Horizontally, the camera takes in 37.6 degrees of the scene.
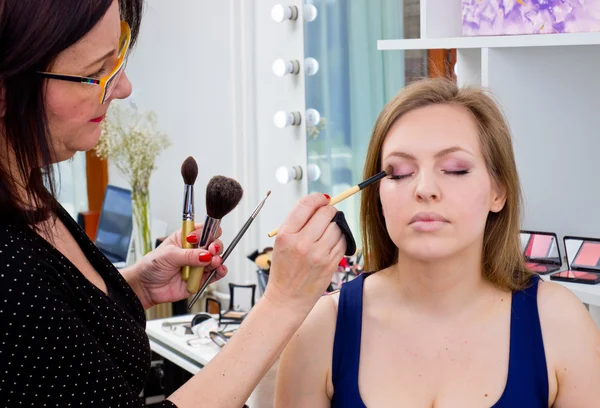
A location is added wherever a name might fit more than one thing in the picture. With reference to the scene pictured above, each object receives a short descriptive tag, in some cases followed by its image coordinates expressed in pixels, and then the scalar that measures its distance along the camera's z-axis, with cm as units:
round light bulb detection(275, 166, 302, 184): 260
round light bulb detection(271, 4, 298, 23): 254
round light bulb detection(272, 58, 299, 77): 256
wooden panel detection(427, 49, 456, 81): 185
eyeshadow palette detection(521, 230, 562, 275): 161
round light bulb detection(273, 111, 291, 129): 258
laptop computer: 324
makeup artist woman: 88
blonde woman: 116
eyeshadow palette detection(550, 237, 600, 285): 154
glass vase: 306
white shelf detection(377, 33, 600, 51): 137
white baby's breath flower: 306
